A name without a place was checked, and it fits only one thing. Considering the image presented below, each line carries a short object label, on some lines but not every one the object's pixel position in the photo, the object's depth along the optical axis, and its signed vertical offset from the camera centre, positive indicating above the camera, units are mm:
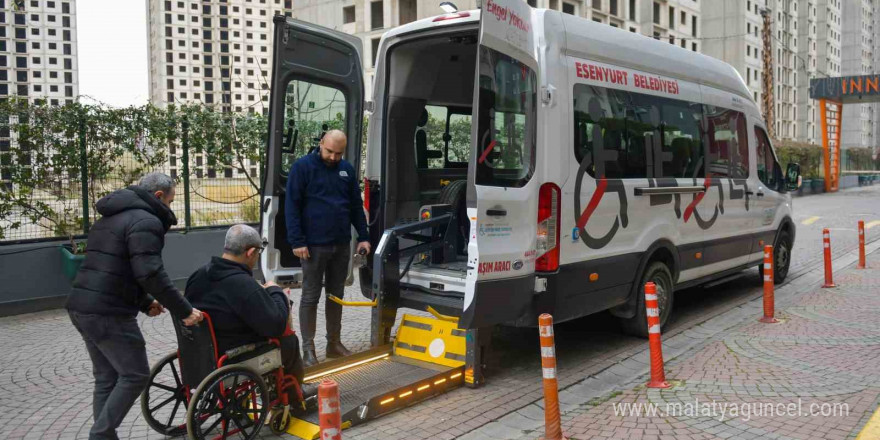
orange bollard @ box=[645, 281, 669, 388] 5211 -1067
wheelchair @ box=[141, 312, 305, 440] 4070 -1136
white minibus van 5133 +329
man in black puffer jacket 3893 -522
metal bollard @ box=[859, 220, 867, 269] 11184 -855
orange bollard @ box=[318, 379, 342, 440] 2926 -889
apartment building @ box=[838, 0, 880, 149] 109000 +21299
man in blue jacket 5744 -133
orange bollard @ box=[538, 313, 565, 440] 4184 -1108
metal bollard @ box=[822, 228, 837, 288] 9305 -880
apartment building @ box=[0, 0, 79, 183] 102375 +22782
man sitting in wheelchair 4152 -584
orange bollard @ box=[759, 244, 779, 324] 7281 -995
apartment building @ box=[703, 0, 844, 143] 75250 +17820
